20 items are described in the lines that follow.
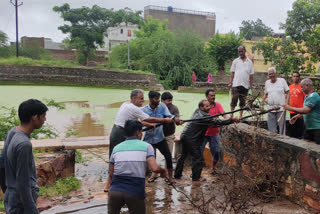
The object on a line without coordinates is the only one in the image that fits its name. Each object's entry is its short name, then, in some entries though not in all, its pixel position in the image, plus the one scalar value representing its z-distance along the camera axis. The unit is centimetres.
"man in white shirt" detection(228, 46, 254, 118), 752
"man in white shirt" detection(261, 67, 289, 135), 644
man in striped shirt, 305
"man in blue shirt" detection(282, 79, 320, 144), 503
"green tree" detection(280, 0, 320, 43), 1279
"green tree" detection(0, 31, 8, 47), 3812
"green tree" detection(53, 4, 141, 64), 3191
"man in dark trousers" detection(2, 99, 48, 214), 237
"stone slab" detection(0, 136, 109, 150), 591
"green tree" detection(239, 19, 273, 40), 6000
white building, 5929
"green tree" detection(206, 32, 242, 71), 2825
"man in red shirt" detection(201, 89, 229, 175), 599
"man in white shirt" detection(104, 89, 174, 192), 491
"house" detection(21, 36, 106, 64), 4256
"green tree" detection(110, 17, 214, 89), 2974
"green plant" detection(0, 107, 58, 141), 707
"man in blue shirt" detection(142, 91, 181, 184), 543
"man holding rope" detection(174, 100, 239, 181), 549
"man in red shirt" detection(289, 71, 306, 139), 676
